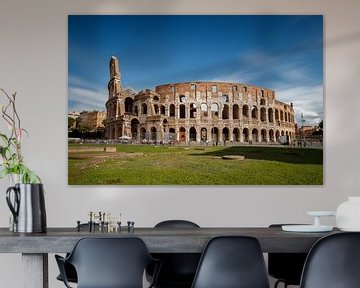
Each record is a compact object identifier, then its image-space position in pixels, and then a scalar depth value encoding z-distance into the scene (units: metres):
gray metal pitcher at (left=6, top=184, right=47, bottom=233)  3.46
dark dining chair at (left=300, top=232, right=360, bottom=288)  3.13
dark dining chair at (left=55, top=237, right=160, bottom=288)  3.19
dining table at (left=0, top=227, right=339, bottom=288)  3.23
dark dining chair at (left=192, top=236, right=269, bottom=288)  3.23
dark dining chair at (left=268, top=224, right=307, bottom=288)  4.20
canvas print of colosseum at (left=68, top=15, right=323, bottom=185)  5.44
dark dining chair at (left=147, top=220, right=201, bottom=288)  4.15
